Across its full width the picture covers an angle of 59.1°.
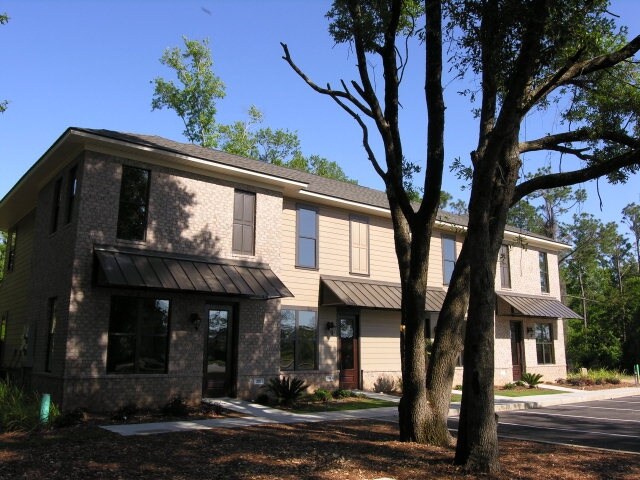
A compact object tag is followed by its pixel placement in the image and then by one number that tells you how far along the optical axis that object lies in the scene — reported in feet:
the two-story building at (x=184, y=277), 45.50
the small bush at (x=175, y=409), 42.75
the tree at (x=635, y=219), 220.43
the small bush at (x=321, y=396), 55.62
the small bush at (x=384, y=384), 66.39
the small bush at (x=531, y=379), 79.82
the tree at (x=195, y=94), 121.08
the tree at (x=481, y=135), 26.12
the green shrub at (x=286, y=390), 51.72
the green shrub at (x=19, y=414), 36.14
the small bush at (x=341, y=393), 57.82
